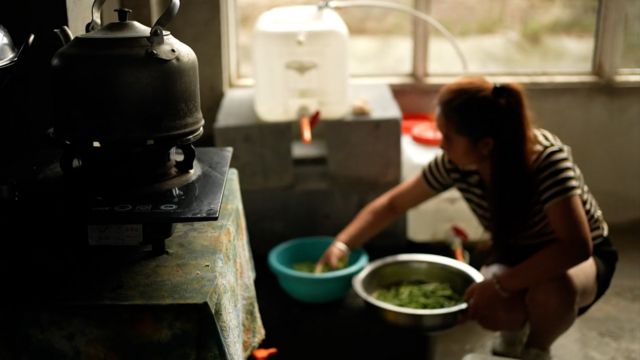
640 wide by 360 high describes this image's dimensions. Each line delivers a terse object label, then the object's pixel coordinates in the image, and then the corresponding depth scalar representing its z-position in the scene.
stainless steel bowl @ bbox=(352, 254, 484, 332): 2.48
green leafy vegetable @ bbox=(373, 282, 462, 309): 2.65
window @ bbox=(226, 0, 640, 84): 3.63
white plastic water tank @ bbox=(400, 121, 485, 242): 3.33
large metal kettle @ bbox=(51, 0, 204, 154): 1.57
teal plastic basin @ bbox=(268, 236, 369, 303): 2.82
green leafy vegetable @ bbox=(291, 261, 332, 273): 3.01
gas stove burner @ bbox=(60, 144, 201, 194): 1.69
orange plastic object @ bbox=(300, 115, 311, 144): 2.95
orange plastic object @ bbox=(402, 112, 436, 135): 3.52
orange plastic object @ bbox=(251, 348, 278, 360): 2.01
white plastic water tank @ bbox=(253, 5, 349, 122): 3.19
